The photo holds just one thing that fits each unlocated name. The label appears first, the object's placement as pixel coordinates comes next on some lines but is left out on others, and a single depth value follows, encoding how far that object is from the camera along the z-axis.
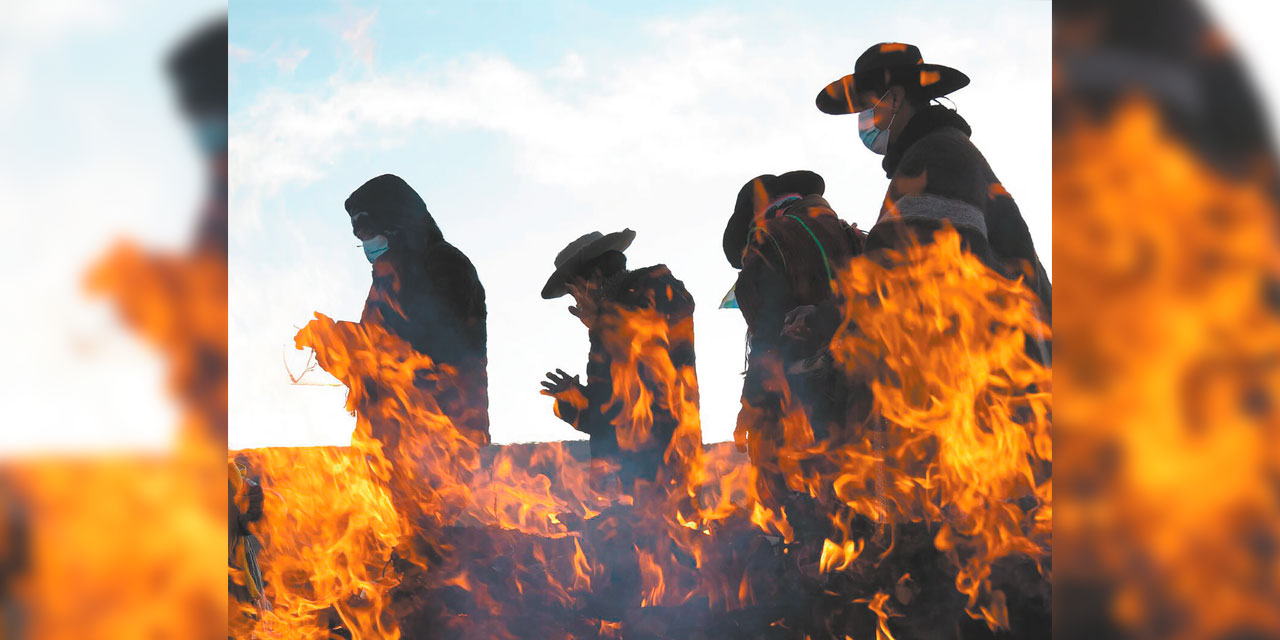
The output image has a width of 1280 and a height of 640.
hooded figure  6.67
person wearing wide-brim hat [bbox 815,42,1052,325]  4.80
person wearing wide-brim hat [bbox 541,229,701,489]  6.40
